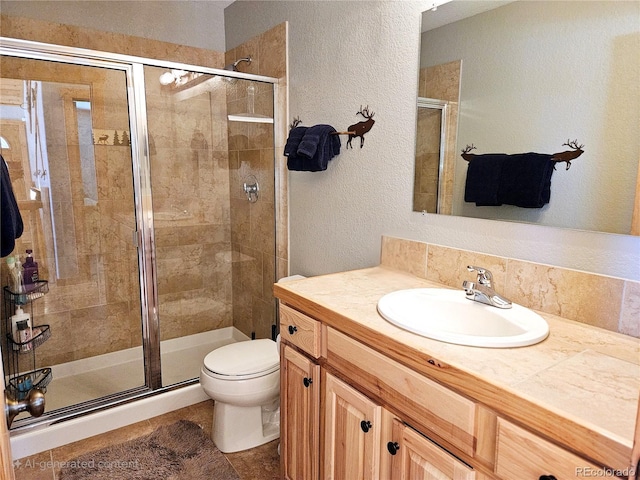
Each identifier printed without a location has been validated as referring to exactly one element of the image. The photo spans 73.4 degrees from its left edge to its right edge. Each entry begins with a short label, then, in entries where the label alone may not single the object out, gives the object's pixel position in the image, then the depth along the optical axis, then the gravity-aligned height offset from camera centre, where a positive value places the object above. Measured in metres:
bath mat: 1.91 -1.35
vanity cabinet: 0.87 -0.64
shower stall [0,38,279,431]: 2.40 -0.30
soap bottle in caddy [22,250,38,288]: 2.49 -0.59
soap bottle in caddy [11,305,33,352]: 2.42 -0.91
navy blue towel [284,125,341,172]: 2.11 +0.11
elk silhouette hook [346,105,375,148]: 1.97 +0.20
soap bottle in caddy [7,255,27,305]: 2.41 -0.63
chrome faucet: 1.35 -0.39
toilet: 2.00 -1.04
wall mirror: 1.19 +0.22
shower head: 2.90 +0.72
